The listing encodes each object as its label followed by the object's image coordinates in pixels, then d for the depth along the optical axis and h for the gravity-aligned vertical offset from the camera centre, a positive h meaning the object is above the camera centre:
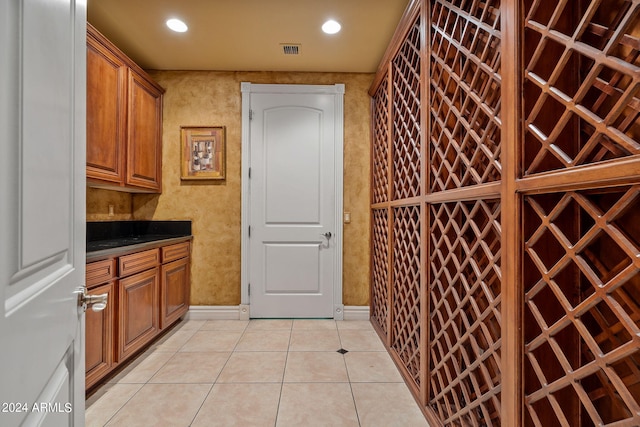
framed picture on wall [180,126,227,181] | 3.43 +0.62
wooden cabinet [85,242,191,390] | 2.01 -0.70
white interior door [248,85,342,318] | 3.46 +0.19
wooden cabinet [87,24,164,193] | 2.32 +0.74
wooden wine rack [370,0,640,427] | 0.79 +0.01
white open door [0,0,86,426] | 0.43 +0.00
